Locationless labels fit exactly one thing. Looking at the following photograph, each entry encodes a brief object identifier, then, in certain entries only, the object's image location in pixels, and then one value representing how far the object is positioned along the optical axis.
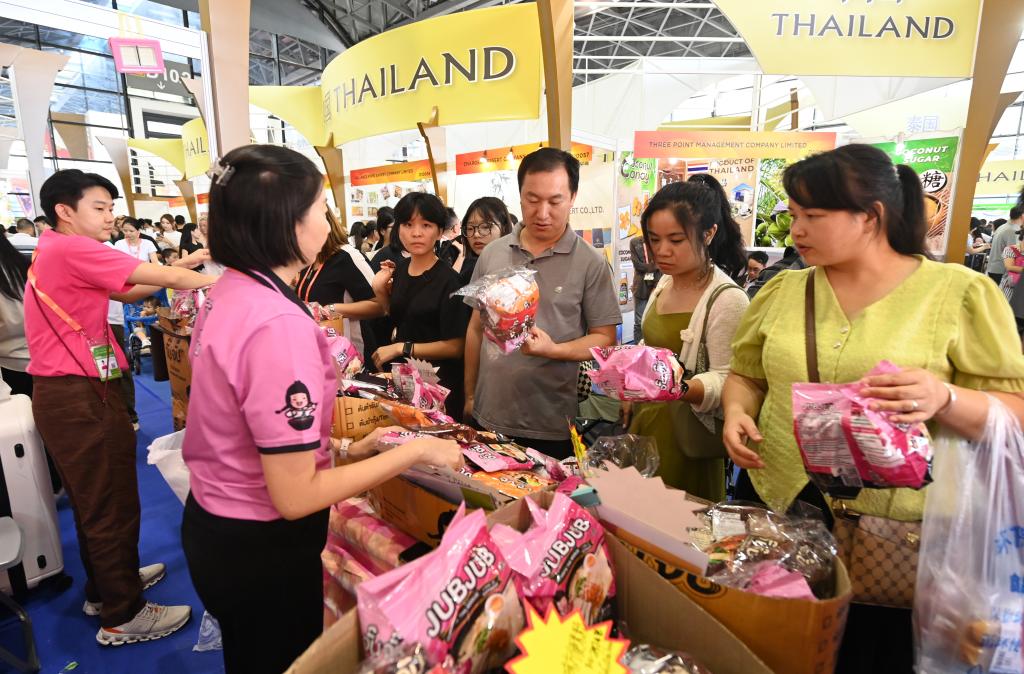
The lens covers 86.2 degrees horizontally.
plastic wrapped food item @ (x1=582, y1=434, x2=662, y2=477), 1.34
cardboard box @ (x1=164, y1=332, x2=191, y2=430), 3.48
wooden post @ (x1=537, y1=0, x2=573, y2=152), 3.15
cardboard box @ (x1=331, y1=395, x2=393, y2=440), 1.53
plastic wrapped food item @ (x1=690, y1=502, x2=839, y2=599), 0.85
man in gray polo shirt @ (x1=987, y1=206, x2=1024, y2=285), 5.72
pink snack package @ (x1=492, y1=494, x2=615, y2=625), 0.81
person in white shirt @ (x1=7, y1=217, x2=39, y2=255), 7.85
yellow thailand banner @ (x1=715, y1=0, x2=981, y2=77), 3.30
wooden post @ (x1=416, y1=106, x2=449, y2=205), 4.90
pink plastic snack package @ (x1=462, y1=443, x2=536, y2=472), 1.21
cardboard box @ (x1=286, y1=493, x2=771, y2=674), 0.72
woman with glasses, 3.29
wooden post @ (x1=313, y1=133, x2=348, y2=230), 7.07
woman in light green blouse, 1.03
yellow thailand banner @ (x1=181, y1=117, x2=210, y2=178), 9.82
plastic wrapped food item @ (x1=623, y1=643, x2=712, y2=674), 0.76
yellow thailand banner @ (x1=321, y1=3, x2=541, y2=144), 3.67
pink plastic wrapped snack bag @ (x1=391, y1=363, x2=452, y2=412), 1.57
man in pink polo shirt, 1.97
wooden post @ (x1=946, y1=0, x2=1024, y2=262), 3.20
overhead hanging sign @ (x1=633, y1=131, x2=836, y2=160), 5.63
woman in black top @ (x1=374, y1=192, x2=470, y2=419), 2.35
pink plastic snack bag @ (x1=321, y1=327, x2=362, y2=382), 1.76
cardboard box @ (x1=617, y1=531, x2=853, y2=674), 0.72
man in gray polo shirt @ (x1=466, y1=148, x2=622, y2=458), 1.92
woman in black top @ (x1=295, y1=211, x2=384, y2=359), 2.69
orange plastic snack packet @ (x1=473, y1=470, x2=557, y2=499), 1.11
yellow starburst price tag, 0.66
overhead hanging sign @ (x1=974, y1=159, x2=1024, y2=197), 12.51
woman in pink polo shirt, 0.90
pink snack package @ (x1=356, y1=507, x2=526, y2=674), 0.70
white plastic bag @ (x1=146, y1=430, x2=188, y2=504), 1.57
